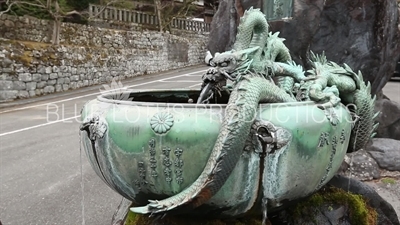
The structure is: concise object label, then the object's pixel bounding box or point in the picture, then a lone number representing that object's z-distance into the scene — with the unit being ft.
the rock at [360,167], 15.28
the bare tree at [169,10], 64.47
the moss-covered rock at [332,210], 8.32
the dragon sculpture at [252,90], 5.62
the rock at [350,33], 16.94
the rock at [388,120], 18.72
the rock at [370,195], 9.64
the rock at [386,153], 15.94
